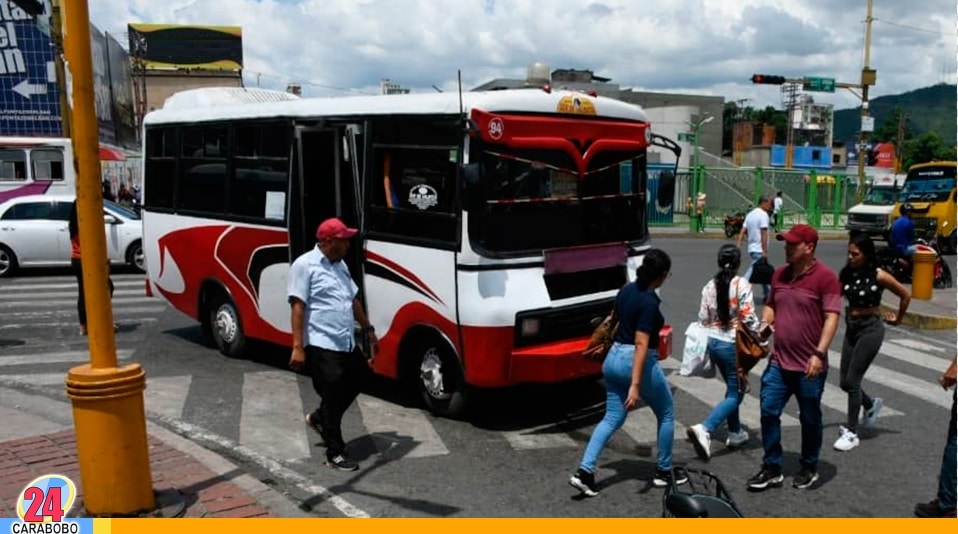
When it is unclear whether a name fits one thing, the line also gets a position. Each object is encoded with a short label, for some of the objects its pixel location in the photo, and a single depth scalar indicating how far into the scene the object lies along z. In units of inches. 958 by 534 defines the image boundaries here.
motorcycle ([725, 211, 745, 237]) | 1189.1
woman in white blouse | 257.0
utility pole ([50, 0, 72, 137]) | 682.2
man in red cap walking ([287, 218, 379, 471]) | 236.1
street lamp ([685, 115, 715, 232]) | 1282.0
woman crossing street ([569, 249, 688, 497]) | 219.8
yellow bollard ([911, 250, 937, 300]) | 570.6
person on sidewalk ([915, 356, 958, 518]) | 201.3
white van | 1153.4
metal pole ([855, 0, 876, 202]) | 1332.4
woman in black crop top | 258.4
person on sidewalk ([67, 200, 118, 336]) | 410.9
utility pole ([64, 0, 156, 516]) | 181.2
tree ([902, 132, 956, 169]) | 3988.7
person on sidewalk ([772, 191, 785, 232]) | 1255.8
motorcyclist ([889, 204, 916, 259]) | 602.2
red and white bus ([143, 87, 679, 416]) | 273.1
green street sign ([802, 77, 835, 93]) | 1273.4
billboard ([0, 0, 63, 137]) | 1552.7
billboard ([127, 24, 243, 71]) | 3174.2
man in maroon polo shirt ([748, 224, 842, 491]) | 222.2
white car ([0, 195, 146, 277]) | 693.9
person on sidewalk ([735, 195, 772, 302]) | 543.8
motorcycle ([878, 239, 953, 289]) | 597.3
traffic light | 1214.3
